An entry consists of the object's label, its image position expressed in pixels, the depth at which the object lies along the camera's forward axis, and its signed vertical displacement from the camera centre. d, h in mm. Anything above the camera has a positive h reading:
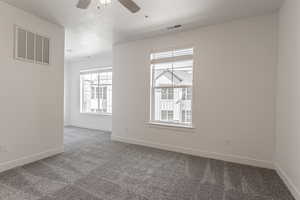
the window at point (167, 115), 3992 -425
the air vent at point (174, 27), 3338 +1615
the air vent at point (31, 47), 2736 +989
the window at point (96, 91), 6039 +316
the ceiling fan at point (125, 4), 1933 +1231
